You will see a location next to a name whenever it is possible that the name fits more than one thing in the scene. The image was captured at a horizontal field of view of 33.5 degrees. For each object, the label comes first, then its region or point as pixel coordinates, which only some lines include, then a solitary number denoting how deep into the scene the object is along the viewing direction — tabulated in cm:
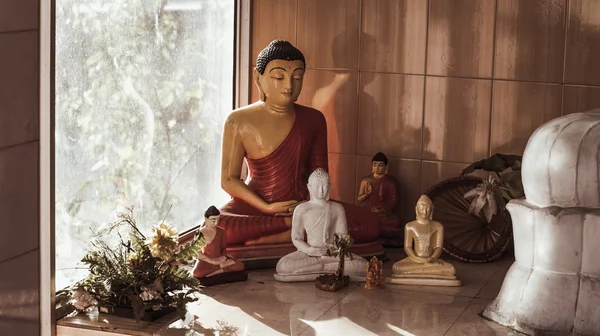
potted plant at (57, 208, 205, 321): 514
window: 534
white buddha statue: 593
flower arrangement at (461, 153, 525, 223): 623
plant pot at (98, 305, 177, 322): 512
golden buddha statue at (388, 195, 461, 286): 588
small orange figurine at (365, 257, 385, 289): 580
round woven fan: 651
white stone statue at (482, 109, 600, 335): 491
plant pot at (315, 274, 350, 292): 575
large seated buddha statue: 641
